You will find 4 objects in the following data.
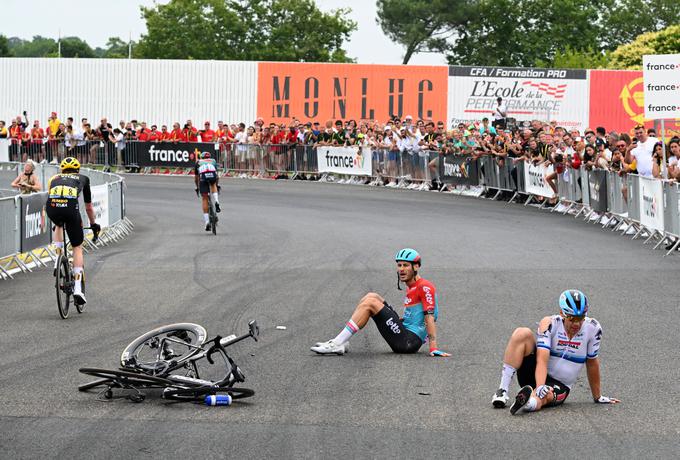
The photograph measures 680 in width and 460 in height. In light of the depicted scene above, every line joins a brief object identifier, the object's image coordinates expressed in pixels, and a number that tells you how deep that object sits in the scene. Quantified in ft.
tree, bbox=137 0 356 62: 348.18
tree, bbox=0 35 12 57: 453.99
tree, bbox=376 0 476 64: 354.54
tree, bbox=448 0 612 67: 336.49
